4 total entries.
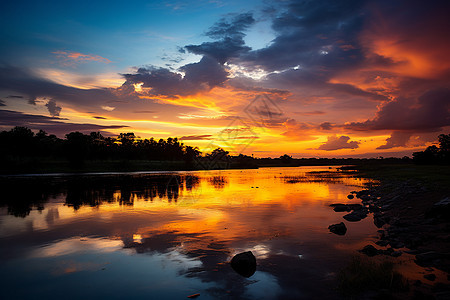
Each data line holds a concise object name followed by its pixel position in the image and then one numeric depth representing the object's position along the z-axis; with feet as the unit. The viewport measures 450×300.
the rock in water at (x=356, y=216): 64.44
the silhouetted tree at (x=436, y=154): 269.25
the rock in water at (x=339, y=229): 52.55
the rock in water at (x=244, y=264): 34.00
